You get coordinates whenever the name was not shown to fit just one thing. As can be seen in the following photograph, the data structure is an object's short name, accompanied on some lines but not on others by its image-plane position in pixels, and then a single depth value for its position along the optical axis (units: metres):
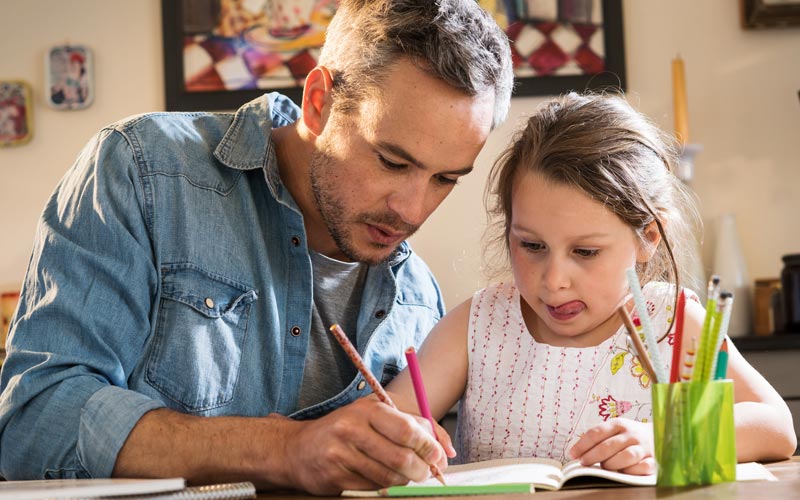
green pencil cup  0.89
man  1.11
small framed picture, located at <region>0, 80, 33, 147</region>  3.06
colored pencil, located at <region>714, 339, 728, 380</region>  0.91
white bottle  2.68
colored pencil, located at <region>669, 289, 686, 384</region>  0.98
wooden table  0.83
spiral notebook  0.79
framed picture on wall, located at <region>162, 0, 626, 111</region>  2.90
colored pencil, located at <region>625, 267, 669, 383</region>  0.92
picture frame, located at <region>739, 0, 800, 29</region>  2.84
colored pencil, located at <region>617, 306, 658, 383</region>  0.90
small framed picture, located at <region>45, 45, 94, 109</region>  3.05
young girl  1.34
